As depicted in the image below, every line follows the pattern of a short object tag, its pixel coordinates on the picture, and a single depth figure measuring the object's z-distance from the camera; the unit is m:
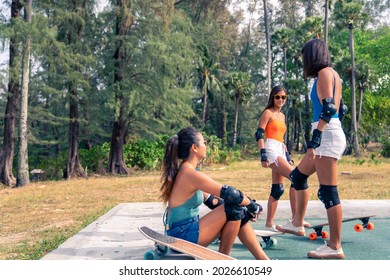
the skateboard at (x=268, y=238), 5.41
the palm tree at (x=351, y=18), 39.06
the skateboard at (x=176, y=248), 3.78
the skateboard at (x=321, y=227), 5.71
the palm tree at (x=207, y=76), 46.60
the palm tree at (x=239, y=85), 49.25
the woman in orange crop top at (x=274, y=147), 6.14
